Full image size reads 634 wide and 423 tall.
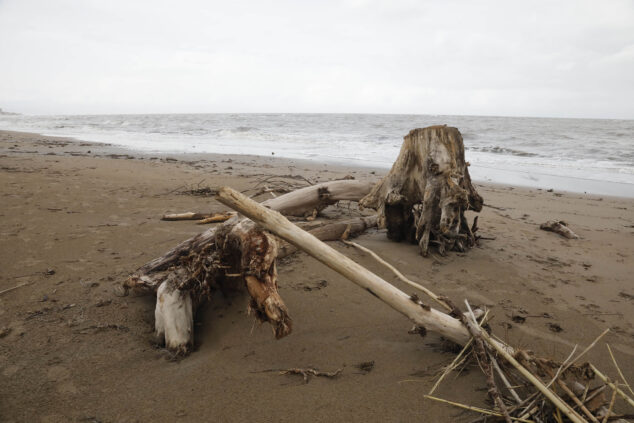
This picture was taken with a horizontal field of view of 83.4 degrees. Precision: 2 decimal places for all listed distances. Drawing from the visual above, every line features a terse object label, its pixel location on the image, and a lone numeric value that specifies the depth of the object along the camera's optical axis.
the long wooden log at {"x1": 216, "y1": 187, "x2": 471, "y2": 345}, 1.92
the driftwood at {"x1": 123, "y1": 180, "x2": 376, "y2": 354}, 1.96
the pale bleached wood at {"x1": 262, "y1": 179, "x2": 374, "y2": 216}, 4.23
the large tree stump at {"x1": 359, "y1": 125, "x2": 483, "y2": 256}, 3.57
